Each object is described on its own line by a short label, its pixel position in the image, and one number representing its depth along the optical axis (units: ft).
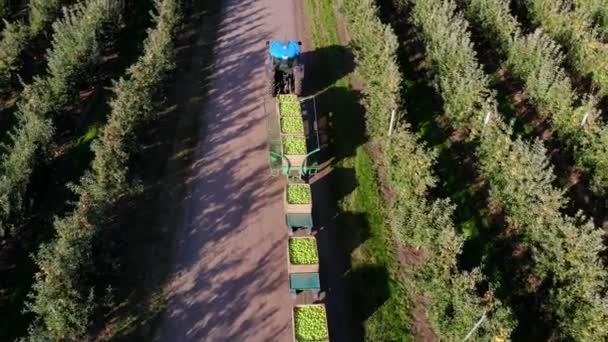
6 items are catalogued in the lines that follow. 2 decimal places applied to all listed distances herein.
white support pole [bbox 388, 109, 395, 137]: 69.26
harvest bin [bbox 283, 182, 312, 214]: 64.08
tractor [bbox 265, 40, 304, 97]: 79.25
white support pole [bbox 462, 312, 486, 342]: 49.78
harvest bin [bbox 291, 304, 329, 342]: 52.85
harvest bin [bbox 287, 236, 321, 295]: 57.88
